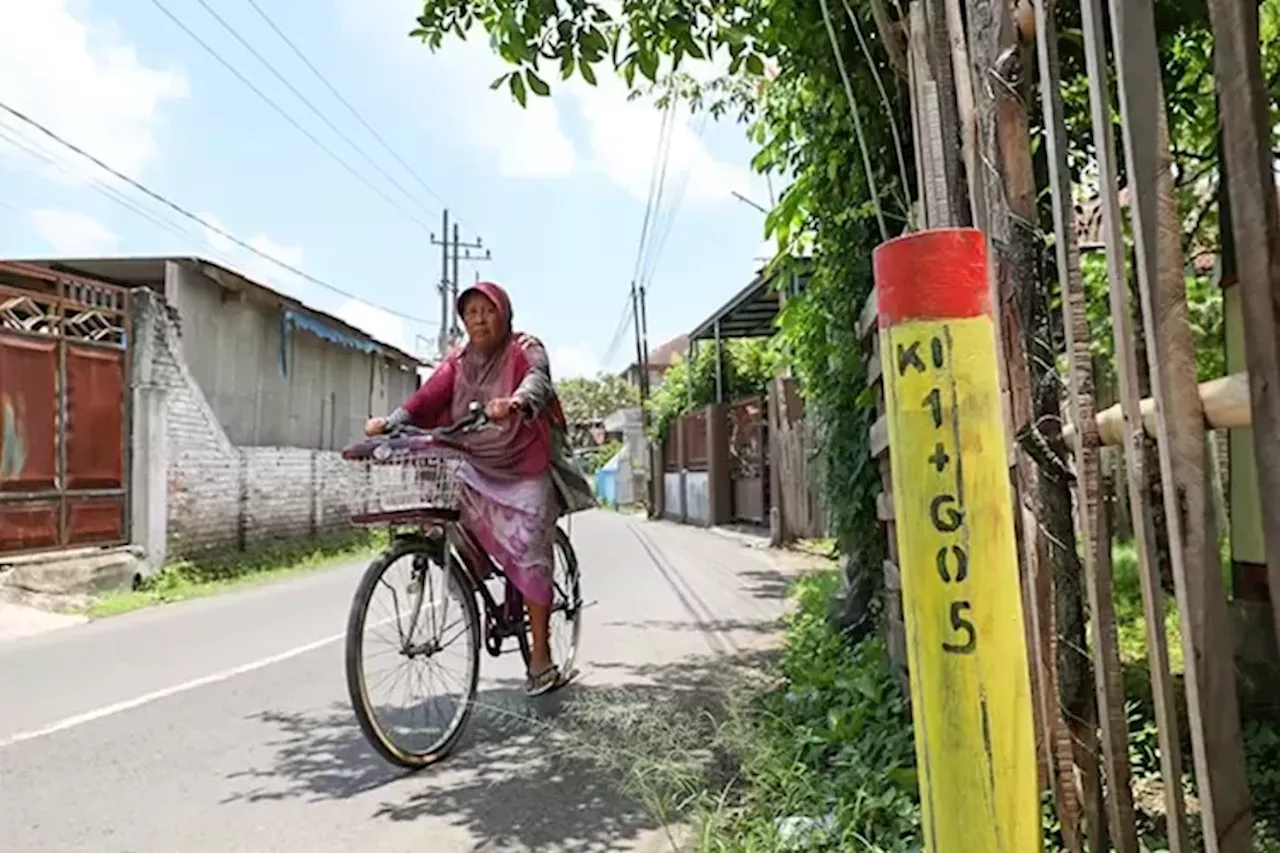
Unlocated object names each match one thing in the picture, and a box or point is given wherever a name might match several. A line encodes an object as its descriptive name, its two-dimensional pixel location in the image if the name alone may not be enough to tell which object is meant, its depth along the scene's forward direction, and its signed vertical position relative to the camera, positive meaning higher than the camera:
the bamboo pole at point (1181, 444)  1.22 +0.04
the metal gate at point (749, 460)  16.55 +0.57
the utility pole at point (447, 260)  40.50 +10.03
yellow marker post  1.26 -0.10
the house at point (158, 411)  9.51 +1.27
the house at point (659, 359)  61.22 +8.57
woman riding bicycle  4.08 +0.22
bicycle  3.57 -0.16
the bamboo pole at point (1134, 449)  1.38 +0.04
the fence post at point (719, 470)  18.84 +0.47
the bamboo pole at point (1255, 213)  1.08 +0.28
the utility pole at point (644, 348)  39.22 +6.05
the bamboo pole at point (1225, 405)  1.16 +0.08
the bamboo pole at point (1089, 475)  1.68 +0.00
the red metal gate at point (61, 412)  9.25 +1.11
